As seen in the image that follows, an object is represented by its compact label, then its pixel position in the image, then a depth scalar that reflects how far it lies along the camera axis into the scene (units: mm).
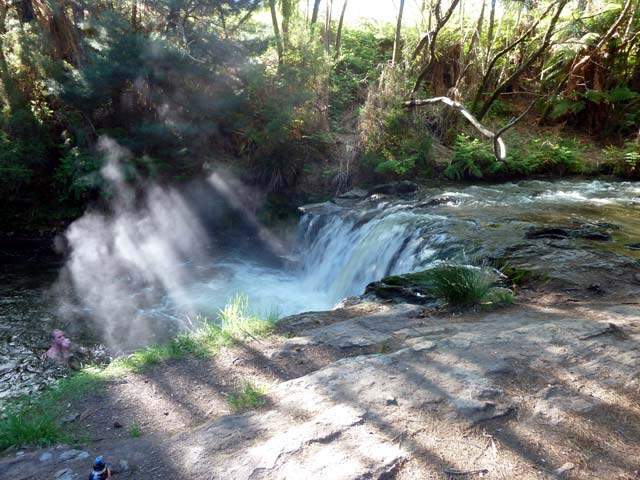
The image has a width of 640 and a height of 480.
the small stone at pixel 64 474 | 2600
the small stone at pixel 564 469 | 2250
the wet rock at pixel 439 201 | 9727
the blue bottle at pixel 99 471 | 2404
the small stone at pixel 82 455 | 2828
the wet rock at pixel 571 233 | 7012
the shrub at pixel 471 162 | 12109
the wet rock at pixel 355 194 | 11688
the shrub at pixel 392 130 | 12266
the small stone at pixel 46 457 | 2814
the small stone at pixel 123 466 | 2627
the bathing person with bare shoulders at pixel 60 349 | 5707
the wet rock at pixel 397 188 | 11180
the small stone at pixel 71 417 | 3345
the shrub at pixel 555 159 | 12523
